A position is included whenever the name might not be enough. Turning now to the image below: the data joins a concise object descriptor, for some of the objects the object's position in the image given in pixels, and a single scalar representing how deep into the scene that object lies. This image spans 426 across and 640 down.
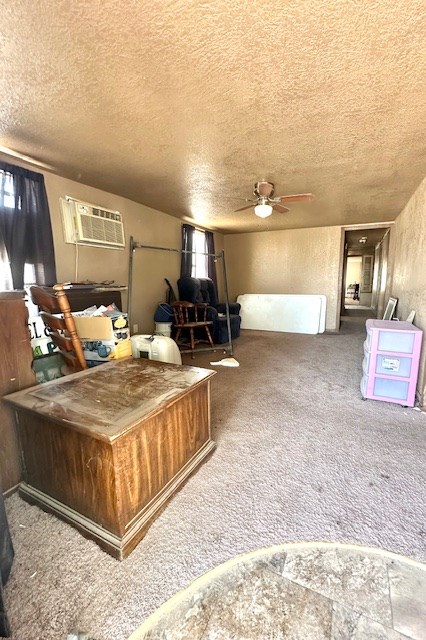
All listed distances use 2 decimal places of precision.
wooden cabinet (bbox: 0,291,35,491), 1.33
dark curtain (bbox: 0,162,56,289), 2.33
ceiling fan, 2.96
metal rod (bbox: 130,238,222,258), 3.63
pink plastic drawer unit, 2.33
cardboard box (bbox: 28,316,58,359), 1.83
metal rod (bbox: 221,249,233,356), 3.91
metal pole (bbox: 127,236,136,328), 3.55
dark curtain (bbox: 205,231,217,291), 5.69
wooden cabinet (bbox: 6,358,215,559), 1.10
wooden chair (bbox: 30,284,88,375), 1.59
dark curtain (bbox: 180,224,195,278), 4.83
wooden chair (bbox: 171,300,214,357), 3.87
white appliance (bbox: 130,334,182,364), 2.52
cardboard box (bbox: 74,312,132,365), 1.86
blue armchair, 4.38
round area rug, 0.87
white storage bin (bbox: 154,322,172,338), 3.97
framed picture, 3.87
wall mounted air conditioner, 2.85
